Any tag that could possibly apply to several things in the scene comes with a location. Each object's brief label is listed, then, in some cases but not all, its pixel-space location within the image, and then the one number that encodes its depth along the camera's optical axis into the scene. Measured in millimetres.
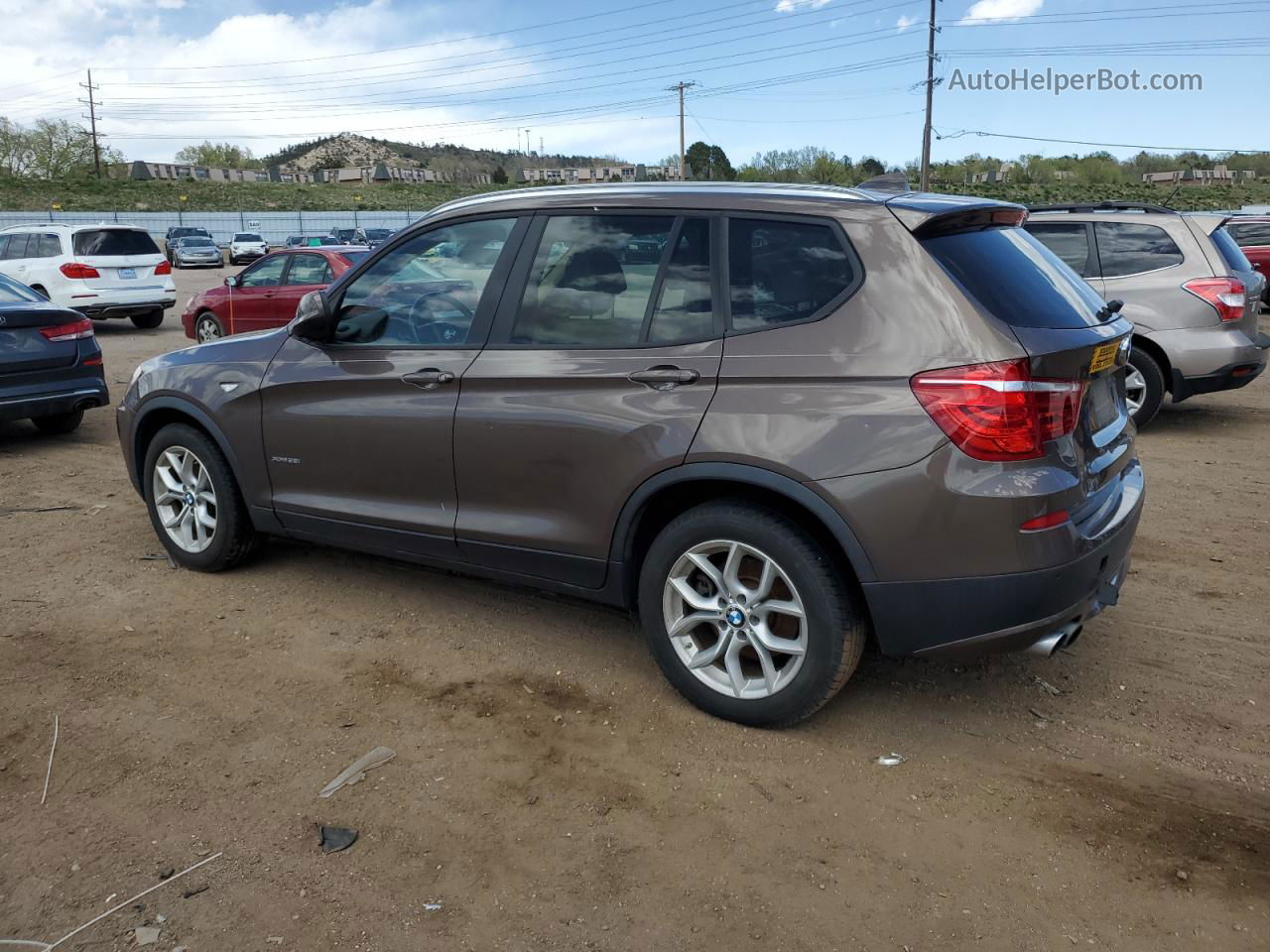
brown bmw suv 3053
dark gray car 7617
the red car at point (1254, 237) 17422
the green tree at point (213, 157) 138000
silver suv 7984
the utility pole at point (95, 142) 87062
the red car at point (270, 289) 13805
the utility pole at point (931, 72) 50875
